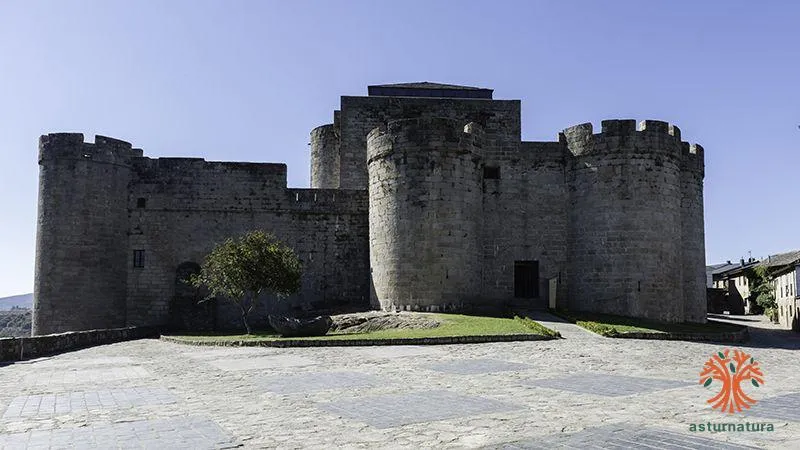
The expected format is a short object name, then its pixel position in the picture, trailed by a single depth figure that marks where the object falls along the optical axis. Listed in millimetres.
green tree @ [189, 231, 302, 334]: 25203
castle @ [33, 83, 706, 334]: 27578
